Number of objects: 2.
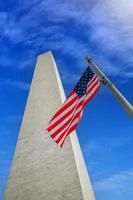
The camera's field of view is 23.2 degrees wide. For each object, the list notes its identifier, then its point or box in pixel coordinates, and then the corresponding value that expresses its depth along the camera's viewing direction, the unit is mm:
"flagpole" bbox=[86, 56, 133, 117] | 5152
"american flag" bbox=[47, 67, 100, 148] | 6461
